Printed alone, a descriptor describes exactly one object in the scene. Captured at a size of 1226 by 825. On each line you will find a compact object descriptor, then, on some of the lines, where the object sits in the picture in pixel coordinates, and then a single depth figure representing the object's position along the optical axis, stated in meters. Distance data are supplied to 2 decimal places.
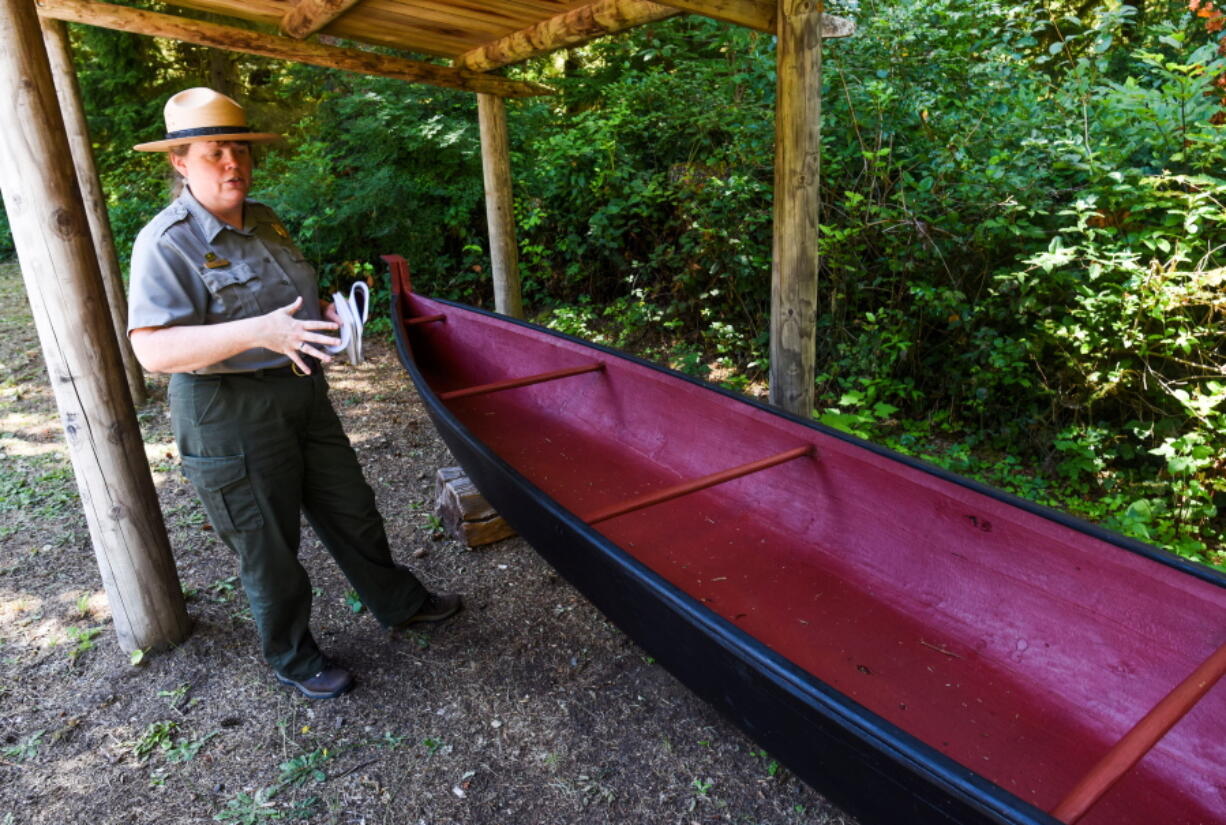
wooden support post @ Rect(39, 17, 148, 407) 4.23
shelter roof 3.32
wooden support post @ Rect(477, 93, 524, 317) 4.79
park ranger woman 1.91
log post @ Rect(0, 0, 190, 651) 2.22
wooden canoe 1.46
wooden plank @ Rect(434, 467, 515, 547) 3.42
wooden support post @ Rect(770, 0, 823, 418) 2.83
